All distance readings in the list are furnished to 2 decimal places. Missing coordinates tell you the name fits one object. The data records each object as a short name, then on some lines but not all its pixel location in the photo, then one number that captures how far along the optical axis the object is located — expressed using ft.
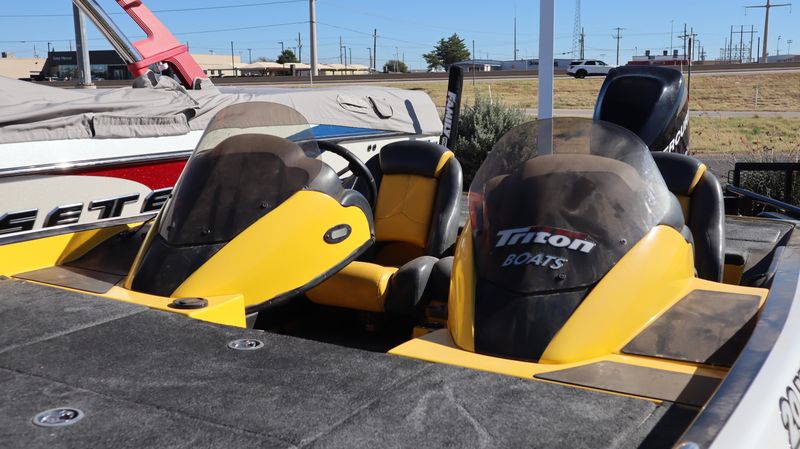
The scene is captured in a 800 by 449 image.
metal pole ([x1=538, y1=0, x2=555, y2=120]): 13.61
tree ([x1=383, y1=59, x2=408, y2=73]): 294.05
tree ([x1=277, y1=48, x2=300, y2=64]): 289.74
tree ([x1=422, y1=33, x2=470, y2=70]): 269.03
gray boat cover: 21.01
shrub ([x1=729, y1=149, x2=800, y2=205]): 31.73
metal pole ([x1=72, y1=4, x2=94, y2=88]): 40.34
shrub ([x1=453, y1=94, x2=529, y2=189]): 44.01
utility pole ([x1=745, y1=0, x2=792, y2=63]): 211.86
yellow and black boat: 5.81
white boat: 20.08
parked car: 156.15
